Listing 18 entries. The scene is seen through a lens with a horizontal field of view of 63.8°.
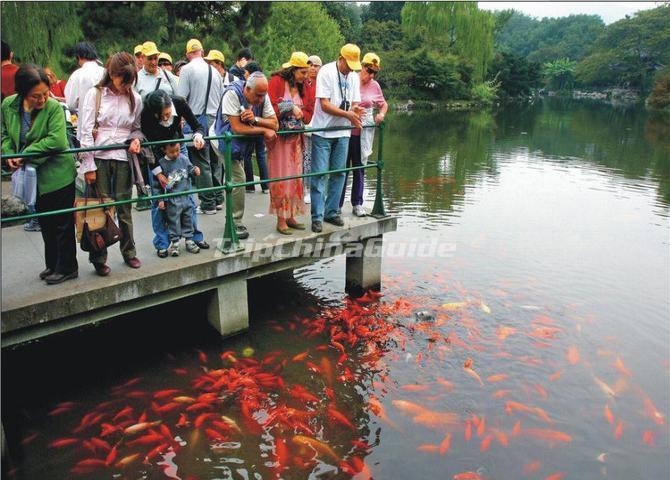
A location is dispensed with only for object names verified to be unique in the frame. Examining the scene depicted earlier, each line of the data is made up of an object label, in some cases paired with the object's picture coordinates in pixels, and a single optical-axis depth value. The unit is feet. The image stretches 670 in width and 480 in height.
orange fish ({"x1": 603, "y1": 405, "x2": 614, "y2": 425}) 16.86
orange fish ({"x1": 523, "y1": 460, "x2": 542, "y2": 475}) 14.65
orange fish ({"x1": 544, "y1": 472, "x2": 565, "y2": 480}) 14.46
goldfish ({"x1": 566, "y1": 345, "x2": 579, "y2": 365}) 20.08
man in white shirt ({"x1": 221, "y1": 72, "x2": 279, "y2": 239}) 18.78
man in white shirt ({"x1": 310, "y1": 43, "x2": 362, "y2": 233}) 20.13
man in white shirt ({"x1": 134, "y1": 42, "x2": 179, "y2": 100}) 22.43
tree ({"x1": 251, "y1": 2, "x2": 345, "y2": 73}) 114.21
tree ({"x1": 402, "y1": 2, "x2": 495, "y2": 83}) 174.19
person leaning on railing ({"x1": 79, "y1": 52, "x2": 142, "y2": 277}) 15.74
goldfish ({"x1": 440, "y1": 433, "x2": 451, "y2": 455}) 15.23
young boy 17.99
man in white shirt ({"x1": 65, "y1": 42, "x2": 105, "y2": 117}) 19.90
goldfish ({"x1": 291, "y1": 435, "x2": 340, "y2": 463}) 14.92
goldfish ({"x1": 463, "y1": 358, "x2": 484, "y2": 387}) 18.58
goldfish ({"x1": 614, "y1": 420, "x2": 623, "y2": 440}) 16.19
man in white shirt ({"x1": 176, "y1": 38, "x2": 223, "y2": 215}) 23.31
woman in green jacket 14.37
